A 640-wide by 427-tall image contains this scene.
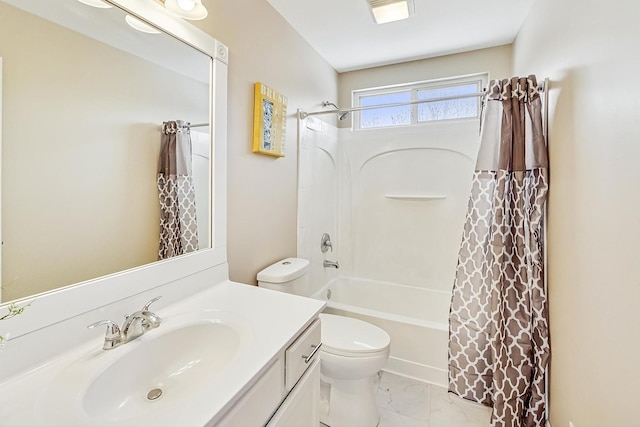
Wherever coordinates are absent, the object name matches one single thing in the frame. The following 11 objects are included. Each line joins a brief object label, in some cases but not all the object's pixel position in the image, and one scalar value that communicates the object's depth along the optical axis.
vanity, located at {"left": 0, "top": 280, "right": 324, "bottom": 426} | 0.58
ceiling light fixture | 1.68
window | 2.51
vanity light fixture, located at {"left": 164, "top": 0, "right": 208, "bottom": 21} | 1.05
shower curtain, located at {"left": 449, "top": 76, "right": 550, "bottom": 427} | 1.41
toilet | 1.44
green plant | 0.65
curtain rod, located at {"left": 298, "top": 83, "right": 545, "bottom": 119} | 1.79
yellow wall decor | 1.57
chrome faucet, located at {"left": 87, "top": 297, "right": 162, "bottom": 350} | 0.79
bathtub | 1.86
